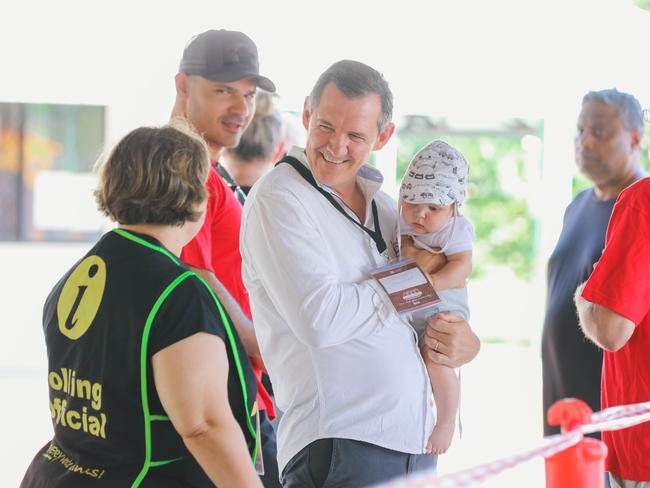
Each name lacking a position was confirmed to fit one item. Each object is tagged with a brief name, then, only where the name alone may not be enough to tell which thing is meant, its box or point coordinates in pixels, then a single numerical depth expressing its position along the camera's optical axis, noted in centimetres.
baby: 517
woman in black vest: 477
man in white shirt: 498
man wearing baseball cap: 555
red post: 456
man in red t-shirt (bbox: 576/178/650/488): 514
